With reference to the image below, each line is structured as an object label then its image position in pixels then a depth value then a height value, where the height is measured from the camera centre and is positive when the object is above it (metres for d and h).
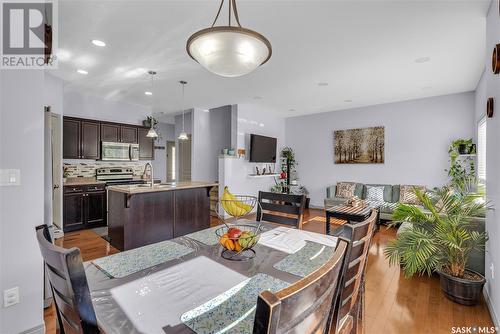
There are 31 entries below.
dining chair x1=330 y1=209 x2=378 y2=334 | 1.00 -0.50
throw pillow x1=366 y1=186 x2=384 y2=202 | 5.52 -0.66
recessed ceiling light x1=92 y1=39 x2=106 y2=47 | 2.82 +1.45
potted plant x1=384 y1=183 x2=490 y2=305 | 2.18 -0.74
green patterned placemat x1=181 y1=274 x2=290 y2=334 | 0.75 -0.51
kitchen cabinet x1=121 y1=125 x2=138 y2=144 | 5.44 +0.68
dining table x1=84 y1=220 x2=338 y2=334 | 0.78 -0.50
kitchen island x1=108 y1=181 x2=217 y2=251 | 3.23 -0.72
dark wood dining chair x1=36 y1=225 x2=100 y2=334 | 0.71 -0.38
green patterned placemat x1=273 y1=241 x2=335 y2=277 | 1.17 -0.51
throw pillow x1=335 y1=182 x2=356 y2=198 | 5.83 -0.60
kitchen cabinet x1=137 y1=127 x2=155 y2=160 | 5.75 +0.45
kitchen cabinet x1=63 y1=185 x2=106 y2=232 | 4.42 -0.84
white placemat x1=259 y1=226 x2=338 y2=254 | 1.48 -0.50
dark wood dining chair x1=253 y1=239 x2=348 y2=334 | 0.47 -0.31
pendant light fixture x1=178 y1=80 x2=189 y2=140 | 4.84 +0.57
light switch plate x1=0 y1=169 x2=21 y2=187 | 1.62 -0.10
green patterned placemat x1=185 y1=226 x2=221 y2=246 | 1.51 -0.49
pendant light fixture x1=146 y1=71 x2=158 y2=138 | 3.82 +1.45
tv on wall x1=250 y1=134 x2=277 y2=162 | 6.07 +0.43
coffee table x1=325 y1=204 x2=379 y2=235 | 3.74 -0.77
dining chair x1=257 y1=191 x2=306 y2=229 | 2.09 -0.39
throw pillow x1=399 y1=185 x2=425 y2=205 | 4.99 -0.65
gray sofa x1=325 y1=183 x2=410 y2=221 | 5.13 -0.76
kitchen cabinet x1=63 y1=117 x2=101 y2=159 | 4.59 +0.49
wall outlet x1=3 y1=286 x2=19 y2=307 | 1.62 -0.91
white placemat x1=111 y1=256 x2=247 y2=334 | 0.79 -0.50
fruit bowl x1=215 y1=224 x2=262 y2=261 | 1.27 -0.42
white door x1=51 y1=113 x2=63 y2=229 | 4.16 -0.10
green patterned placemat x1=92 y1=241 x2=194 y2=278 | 1.14 -0.50
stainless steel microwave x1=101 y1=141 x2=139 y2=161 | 5.12 +0.27
